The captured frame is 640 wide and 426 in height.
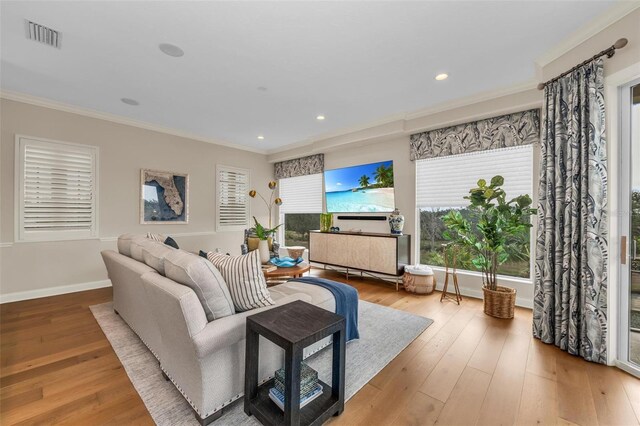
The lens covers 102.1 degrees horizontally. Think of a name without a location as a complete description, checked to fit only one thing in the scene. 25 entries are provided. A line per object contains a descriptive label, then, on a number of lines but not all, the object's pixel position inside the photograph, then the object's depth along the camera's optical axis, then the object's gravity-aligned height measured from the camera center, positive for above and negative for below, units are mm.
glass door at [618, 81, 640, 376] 2035 -120
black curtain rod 1970 +1311
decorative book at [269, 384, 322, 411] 1467 -1079
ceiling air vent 2209 +1570
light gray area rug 1591 -1221
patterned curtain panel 2121 -41
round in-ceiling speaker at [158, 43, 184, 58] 2432 +1568
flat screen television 4633 +480
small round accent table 3006 -699
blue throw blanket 2289 -807
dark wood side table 1292 -811
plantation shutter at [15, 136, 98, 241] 3531 +302
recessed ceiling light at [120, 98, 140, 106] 3615 +1567
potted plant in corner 2938 -187
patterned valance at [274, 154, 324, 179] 5707 +1092
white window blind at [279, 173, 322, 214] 5906 +459
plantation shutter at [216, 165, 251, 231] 5645 +318
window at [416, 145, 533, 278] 3426 +411
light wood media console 4133 -658
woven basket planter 2994 -1032
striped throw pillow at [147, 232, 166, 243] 3326 -342
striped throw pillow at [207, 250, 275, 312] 1717 -464
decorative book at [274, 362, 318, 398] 1505 -995
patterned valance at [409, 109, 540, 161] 3248 +1110
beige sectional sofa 1429 -790
